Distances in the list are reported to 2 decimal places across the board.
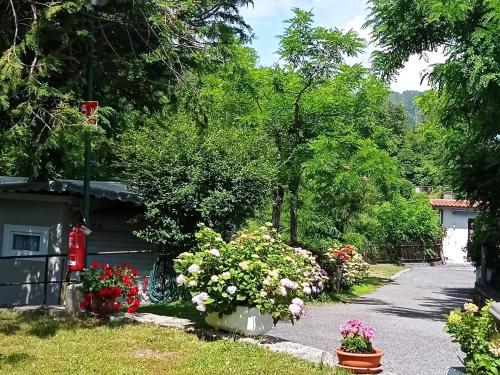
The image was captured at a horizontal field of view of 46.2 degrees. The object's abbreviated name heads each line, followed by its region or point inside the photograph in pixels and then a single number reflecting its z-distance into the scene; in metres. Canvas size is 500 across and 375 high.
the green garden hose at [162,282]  12.95
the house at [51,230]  12.89
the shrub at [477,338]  4.93
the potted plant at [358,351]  6.23
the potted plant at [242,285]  7.43
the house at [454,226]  43.16
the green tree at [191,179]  12.05
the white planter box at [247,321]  7.59
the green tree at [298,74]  17.17
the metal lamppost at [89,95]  9.30
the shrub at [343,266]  16.69
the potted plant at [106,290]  9.01
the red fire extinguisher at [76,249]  9.12
